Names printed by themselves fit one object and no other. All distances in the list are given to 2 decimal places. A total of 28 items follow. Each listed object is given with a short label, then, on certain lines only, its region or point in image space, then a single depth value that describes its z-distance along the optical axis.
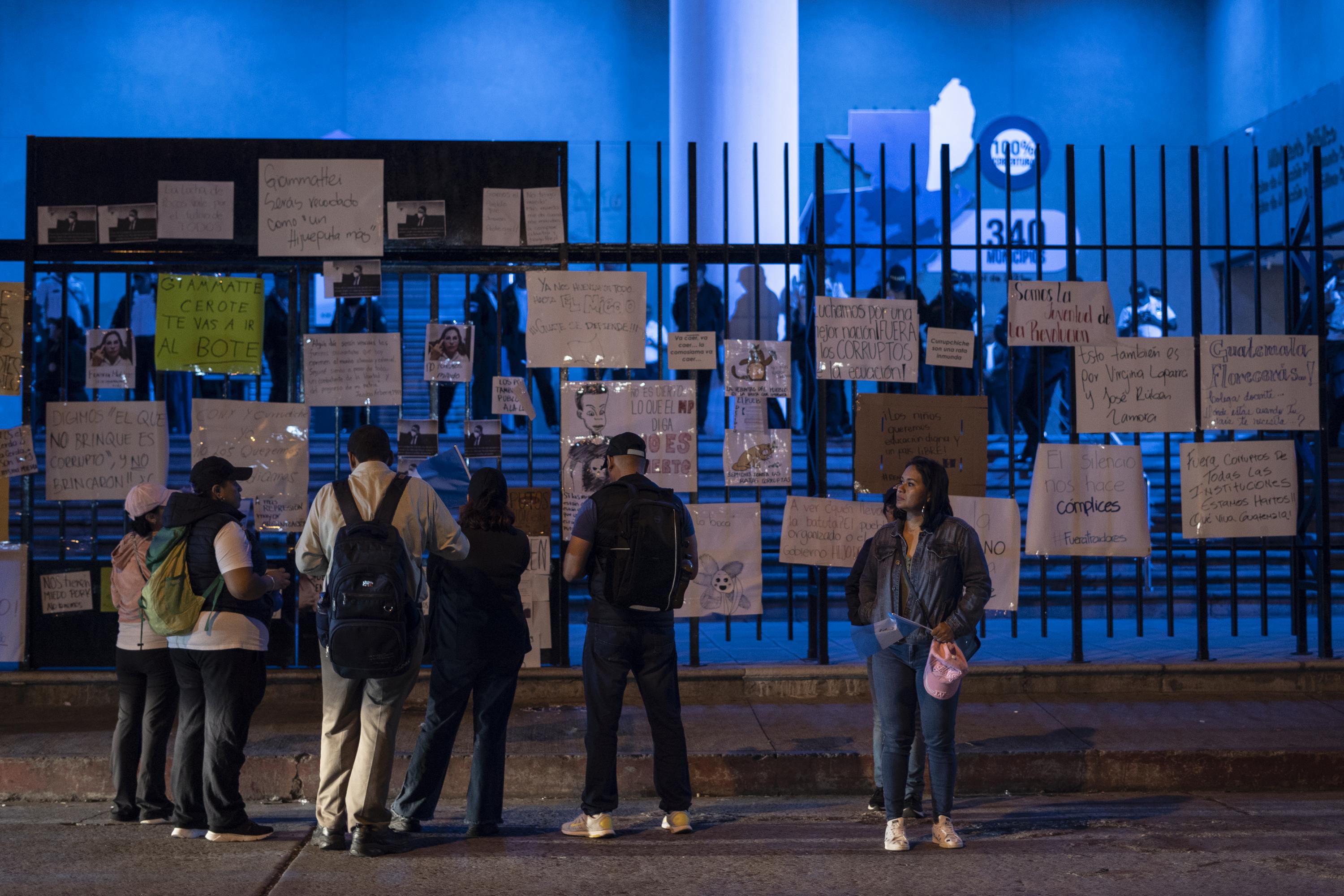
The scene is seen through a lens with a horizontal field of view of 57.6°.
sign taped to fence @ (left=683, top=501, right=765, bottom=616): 7.75
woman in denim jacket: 5.06
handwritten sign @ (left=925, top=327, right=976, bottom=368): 7.79
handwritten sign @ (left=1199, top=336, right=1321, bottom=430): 7.98
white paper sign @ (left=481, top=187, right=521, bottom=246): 7.75
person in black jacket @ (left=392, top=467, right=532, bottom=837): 5.22
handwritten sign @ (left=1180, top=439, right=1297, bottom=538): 7.96
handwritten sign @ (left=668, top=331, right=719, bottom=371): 7.64
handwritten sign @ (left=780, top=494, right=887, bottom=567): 7.76
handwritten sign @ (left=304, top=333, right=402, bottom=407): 7.67
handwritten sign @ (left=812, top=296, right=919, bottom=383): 7.78
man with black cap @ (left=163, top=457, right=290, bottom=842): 5.13
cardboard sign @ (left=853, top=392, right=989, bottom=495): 7.79
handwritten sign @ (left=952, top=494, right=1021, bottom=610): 7.77
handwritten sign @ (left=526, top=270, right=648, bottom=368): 7.70
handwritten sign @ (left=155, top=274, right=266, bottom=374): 7.63
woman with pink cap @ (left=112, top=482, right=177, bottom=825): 5.38
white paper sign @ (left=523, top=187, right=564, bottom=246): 7.76
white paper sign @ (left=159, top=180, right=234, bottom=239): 7.63
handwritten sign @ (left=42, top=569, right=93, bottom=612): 7.52
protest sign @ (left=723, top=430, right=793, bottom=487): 7.79
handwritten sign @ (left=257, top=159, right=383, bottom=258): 7.67
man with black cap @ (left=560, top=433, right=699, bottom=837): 5.26
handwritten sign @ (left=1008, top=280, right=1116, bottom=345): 7.89
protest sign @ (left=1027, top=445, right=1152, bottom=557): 7.86
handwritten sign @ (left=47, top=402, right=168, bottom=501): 7.60
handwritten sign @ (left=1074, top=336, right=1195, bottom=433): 7.92
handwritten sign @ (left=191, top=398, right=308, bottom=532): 7.62
